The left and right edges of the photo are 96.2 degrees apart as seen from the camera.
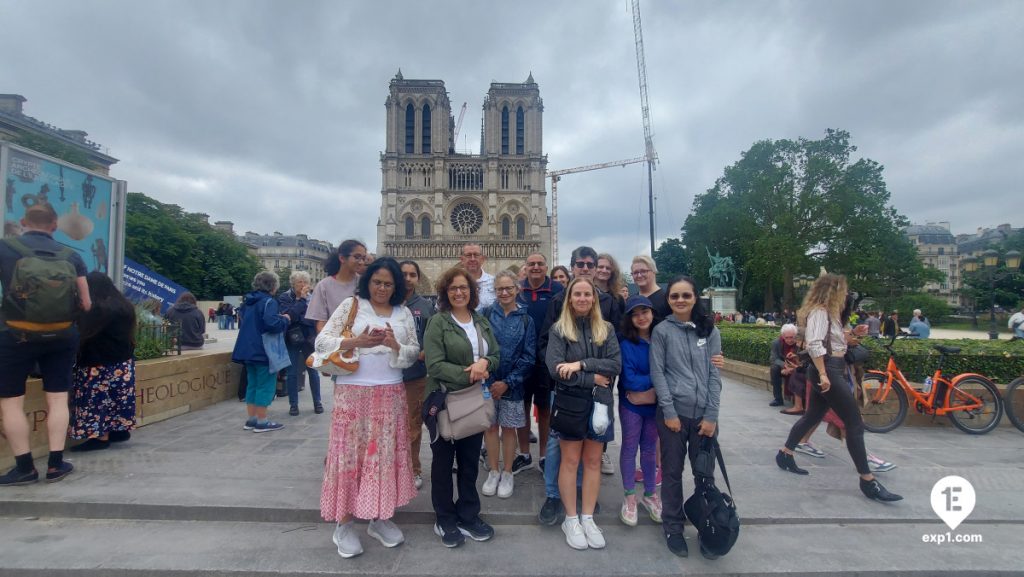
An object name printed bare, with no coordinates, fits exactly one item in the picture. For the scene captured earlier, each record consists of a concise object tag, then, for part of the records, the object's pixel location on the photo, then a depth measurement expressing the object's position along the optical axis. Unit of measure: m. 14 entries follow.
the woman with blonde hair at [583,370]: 2.93
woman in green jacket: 2.91
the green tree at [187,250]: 30.88
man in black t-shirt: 3.47
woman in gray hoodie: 2.96
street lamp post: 15.08
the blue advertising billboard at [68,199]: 5.23
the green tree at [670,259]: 53.25
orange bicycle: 5.44
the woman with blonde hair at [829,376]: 3.65
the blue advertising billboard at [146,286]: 9.76
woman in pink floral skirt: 2.77
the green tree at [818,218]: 26.28
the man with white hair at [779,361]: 6.67
